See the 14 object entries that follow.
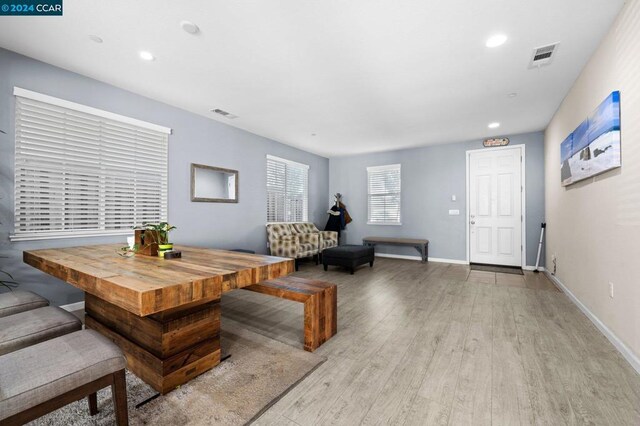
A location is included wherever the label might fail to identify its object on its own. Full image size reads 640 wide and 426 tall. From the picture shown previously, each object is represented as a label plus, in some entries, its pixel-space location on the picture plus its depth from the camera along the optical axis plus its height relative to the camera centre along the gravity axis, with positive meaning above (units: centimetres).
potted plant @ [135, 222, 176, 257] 205 -21
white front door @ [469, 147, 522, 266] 531 +15
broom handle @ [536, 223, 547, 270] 493 -43
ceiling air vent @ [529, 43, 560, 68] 255 +156
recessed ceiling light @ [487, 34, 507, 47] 237 +155
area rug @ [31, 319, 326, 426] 142 -107
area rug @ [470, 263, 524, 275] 491 -106
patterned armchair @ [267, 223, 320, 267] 512 -57
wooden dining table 121 -38
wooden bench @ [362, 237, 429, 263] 584 -64
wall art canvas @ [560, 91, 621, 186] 216 +66
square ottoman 484 -78
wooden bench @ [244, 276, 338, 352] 212 -71
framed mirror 428 +50
